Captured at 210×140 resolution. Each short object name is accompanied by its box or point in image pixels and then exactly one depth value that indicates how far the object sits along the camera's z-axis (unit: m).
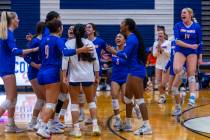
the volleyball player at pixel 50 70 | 7.48
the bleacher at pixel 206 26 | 18.28
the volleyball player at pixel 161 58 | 12.06
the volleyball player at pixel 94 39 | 8.70
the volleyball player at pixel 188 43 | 9.50
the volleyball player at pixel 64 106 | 8.71
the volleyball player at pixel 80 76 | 7.61
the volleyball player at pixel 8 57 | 7.88
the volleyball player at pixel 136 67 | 7.72
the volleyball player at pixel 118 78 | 8.52
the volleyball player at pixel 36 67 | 8.15
